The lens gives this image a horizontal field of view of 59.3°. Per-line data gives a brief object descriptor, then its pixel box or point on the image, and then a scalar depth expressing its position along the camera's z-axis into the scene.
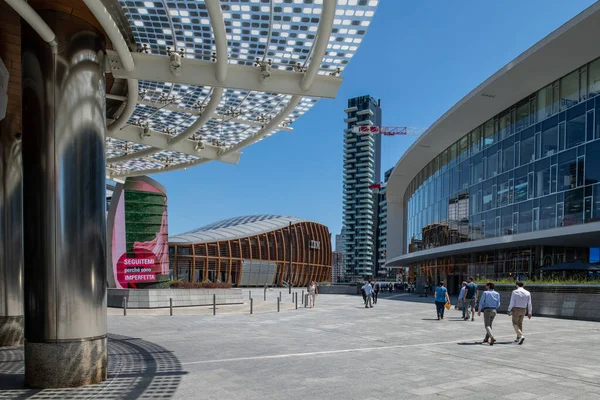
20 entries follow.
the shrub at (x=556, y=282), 22.41
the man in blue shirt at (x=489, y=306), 13.02
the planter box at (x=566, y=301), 21.30
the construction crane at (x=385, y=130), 187.25
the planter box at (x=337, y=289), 54.78
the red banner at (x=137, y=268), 26.77
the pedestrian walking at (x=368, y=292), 28.48
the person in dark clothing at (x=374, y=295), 31.49
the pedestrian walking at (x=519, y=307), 12.77
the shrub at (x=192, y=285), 28.02
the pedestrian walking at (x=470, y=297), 20.47
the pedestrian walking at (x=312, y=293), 29.05
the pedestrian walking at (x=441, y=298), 20.16
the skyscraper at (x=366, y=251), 199.38
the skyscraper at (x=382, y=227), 193.34
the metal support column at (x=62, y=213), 7.54
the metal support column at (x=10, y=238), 11.68
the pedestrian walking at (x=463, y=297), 21.25
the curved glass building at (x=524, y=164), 27.03
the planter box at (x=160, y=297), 24.66
